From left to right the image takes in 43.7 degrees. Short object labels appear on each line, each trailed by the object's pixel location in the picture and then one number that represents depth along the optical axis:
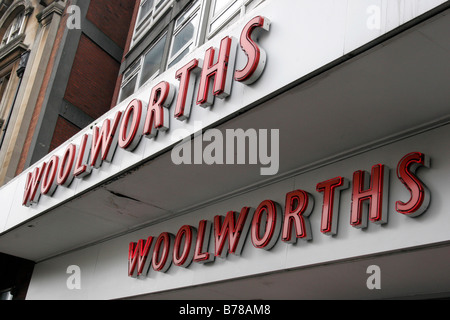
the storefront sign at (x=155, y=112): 6.39
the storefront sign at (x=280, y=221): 5.73
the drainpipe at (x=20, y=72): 16.12
